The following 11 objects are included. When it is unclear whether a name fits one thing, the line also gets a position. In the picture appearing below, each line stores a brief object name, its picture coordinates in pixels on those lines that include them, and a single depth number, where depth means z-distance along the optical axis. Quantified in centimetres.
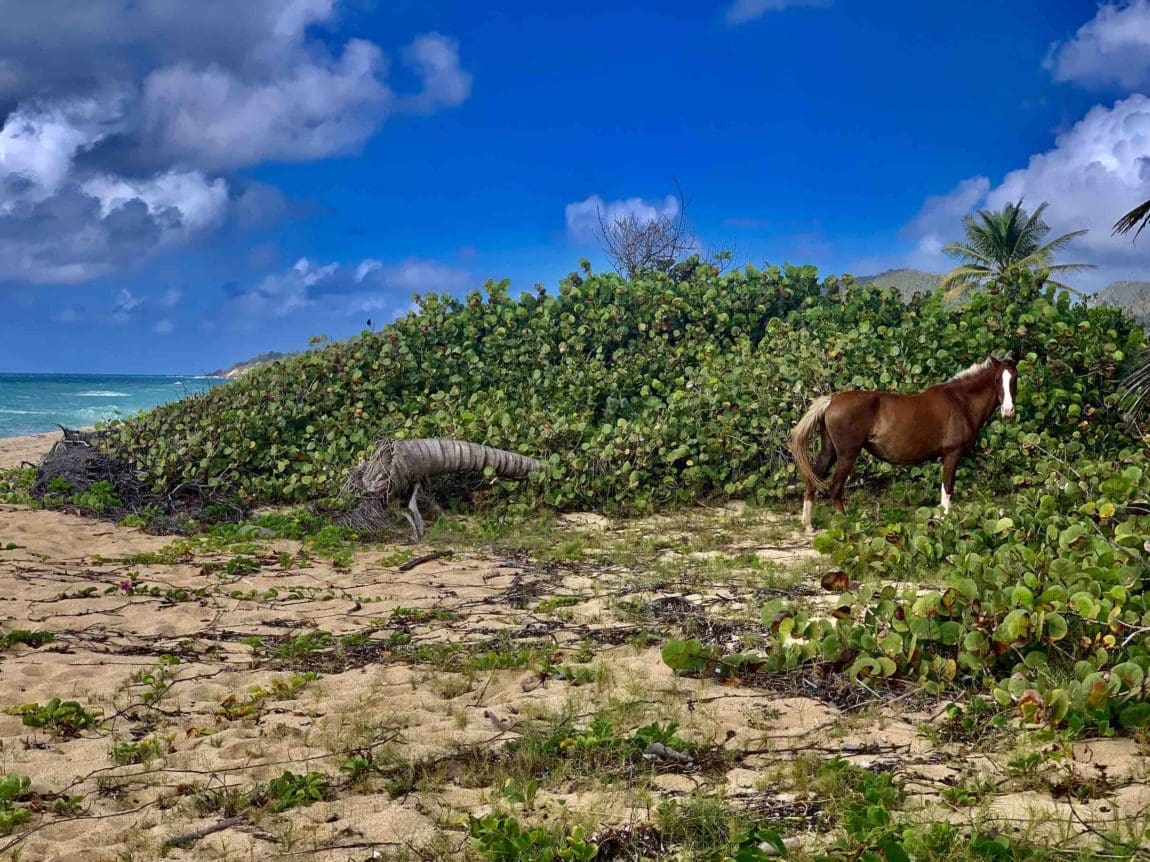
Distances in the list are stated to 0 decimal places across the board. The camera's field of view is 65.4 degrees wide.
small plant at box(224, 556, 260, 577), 826
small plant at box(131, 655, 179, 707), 492
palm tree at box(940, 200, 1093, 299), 3950
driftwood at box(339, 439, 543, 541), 1037
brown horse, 933
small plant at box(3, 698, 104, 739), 447
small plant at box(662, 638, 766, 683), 491
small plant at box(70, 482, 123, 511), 1153
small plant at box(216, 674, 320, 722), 471
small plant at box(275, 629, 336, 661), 583
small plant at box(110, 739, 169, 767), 412
